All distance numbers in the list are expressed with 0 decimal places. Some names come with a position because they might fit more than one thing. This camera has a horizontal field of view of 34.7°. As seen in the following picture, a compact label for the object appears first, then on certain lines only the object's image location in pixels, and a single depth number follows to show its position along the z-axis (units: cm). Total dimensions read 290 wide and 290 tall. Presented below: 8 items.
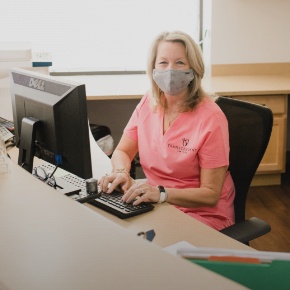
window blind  377
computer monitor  142
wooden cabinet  328
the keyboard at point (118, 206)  147
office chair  169
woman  167
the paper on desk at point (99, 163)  192
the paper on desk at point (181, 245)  126
